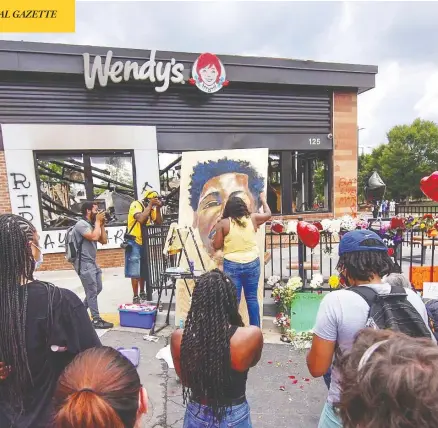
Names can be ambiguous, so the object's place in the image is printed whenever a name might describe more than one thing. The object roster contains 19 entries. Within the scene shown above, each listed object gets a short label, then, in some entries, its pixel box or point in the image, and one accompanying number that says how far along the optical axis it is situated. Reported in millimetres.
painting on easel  4891
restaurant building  7473
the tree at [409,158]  33188
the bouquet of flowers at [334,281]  3711
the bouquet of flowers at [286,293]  4248
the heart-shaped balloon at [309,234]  4199
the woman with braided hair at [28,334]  1447
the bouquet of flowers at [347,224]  4374
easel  4297
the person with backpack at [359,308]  1478
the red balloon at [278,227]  4797
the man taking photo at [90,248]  4148
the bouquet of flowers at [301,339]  3961
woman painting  3590
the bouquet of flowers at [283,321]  4223
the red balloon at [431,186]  3752
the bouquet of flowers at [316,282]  4258
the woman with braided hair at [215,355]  1585
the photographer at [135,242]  5078
